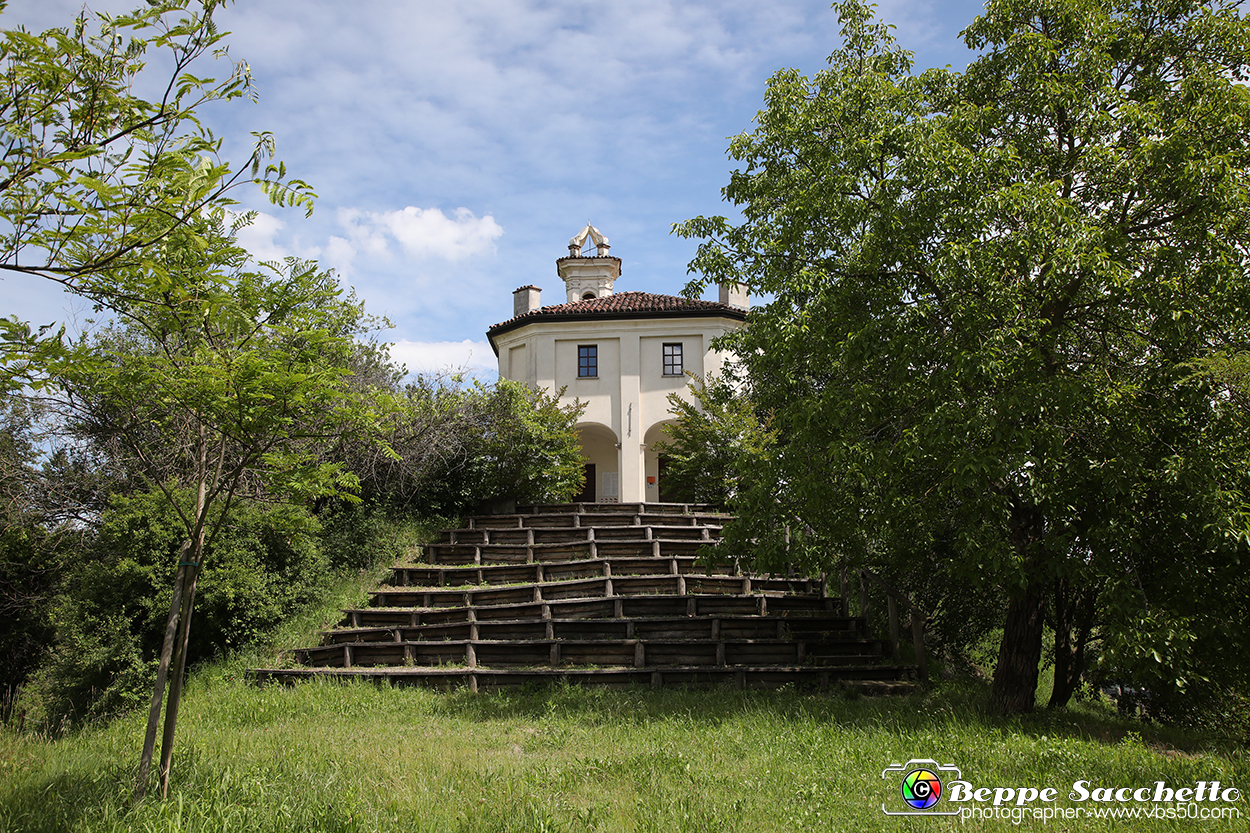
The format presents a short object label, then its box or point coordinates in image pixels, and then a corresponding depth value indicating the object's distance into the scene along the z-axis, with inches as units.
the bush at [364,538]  538.6
